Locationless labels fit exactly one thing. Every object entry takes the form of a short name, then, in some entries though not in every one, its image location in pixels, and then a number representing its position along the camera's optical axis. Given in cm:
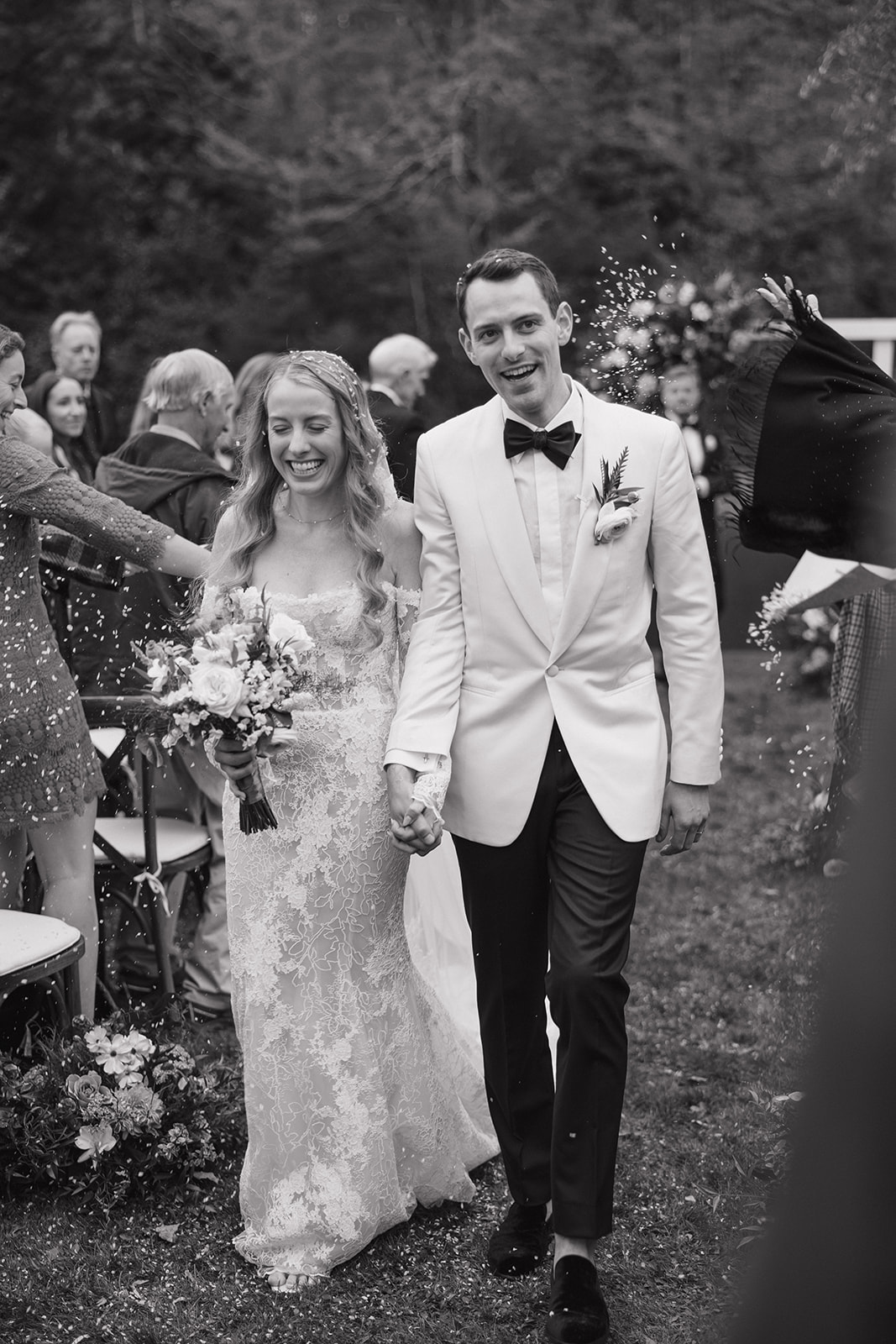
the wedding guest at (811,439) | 355
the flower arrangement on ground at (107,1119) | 402
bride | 371
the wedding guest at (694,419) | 521
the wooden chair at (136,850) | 475
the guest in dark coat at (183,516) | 523
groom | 335
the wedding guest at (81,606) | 459
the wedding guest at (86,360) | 743
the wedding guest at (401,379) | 644
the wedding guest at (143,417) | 602
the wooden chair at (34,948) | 384
